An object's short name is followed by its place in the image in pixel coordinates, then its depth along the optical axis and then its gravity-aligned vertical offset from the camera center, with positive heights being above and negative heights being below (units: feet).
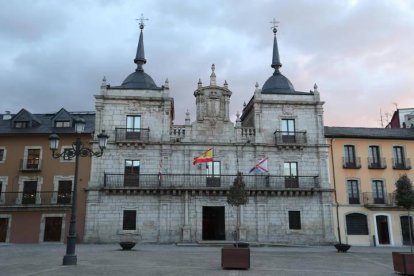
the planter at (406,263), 44.62 -4.43
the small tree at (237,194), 69.72 +4.90
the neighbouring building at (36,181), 101.40 +10.59
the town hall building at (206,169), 102.63 +14.00
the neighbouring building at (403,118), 132.68 +35.61
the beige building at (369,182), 107.24 +10.95
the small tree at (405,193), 65.62 +4.80
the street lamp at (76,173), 52.85 +6.79
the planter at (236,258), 49.39 -4.32
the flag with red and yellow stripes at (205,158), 99.14 +15.92
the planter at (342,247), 81.20 -4.95
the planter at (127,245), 76.96 -4.29
